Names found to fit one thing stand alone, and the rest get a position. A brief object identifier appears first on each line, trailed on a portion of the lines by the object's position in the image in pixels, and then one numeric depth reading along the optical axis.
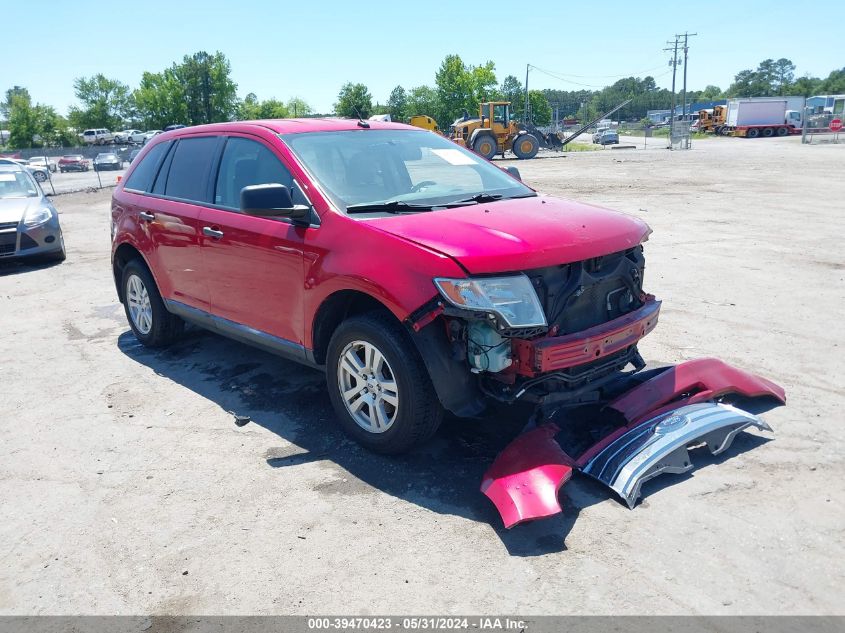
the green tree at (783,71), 156.82
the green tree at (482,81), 84.00
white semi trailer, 59.25
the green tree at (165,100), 95.50
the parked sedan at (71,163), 51.31
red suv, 3.53
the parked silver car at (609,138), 65.06
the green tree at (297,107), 85.89
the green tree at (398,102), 95.44
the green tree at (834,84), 110.82
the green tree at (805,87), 116.99
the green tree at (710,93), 155.85
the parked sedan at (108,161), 44.81
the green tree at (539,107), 100.50
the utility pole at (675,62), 72.06
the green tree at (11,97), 95.32
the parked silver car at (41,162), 50.97
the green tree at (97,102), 99.19
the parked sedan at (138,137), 72.60
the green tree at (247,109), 100.31
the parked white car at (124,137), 76.94
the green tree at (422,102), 88.06
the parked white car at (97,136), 81.69
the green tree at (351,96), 79.51
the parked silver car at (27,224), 10.35
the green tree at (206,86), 95.88
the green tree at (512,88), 136.40
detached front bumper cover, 3.36
